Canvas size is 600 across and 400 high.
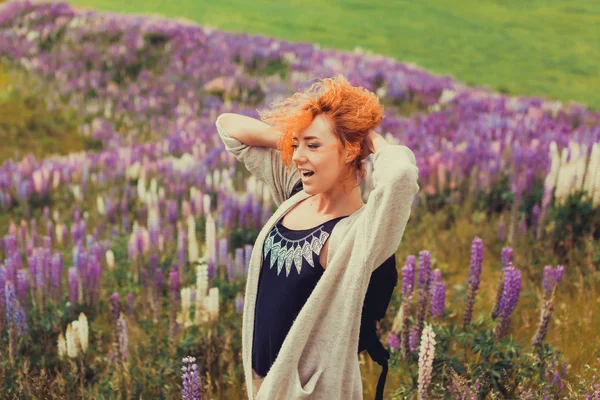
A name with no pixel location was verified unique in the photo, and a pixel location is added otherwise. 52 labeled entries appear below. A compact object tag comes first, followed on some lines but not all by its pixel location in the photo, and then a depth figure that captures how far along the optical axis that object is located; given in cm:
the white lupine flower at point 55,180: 703
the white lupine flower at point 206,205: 549
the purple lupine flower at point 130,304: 419
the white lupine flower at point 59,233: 558
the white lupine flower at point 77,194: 671
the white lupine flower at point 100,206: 616
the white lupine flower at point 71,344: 375
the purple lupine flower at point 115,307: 389
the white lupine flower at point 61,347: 379
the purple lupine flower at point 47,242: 477
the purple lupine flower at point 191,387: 271
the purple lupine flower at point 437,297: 343
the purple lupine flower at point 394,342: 353
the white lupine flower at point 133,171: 720
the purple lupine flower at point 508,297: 332
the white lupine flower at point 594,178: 475
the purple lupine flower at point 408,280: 332
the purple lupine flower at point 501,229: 518
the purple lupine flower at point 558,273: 350
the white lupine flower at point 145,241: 501
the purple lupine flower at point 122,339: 355
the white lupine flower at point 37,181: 683
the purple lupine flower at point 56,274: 436
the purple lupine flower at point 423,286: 342
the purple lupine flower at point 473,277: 343
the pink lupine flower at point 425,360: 262
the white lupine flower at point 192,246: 479
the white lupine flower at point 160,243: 512
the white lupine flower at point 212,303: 387
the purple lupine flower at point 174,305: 391
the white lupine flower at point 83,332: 378
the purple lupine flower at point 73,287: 436
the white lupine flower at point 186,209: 577
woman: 230
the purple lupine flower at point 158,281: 427
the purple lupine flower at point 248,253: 421
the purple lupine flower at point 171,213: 579
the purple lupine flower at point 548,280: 355
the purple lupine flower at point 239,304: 416
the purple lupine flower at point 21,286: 416
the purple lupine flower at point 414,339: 339
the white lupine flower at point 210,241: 423
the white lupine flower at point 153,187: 606
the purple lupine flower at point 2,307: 392
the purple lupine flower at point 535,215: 502
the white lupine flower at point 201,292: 385
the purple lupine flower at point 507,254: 354
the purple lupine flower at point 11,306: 381
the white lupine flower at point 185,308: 402
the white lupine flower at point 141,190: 621
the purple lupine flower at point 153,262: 461
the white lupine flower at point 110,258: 479
